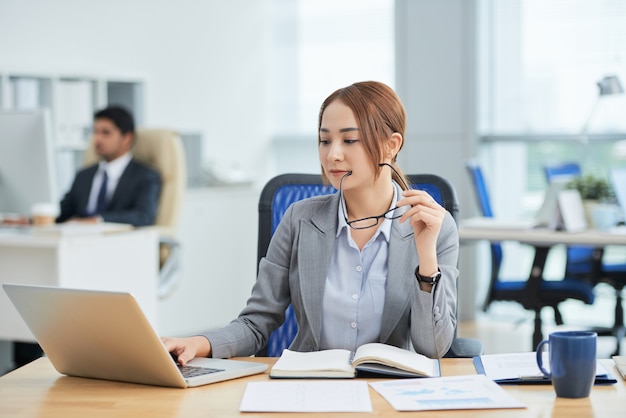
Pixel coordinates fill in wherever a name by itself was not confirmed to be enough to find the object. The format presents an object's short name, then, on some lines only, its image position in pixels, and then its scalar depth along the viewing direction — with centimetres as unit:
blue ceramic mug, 248
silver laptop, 258
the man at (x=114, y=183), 758
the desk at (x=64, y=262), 598
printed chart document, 243
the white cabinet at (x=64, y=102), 808
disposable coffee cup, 580
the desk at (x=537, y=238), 638
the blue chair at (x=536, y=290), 687
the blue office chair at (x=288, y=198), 370
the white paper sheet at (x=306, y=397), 242
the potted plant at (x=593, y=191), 679
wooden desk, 241
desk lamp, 758
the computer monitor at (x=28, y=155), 551
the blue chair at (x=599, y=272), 748
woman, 319
